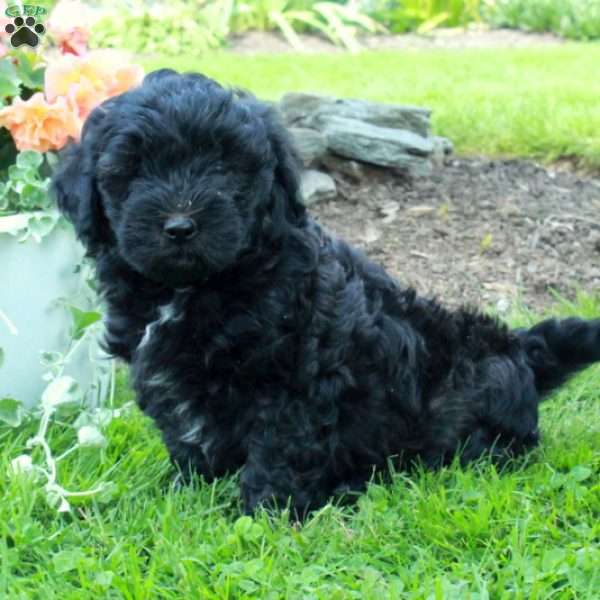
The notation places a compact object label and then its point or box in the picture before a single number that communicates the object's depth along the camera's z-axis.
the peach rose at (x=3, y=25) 3.89
